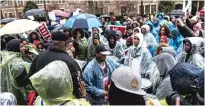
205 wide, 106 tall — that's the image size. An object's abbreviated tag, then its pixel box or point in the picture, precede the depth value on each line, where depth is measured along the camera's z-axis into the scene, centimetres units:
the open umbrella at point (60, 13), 1614
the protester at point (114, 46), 580
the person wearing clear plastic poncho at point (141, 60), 409
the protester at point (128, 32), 802
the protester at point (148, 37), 694
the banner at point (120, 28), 842
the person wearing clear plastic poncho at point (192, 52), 439
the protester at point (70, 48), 484
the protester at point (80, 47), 577
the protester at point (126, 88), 210
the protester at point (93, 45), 568
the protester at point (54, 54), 329
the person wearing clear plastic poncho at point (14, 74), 384
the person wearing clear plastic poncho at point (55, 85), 195
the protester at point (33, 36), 714
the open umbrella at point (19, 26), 655
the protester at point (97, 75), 371
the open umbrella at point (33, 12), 1500
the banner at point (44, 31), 804
